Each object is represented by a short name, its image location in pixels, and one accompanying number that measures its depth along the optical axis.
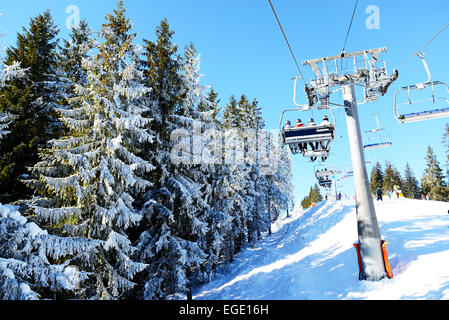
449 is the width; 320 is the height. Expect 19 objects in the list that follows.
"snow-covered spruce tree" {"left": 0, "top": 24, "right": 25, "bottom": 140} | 6.59
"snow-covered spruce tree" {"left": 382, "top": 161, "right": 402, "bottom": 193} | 62.38
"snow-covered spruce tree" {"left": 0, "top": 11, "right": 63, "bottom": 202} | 10.02
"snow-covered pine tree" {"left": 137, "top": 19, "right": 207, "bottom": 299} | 11.88
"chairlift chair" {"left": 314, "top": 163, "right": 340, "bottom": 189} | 28.11
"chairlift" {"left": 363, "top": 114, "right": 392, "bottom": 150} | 15.77
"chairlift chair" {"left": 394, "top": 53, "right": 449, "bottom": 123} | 7.91
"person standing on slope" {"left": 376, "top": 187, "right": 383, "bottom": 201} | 27.39
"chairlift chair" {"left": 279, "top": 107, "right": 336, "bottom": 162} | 9.41
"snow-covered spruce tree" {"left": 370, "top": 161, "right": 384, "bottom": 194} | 67.88
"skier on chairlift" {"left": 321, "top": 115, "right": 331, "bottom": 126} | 9.44
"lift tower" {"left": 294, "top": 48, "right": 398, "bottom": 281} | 9.29
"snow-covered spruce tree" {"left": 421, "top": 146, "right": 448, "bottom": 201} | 43.84
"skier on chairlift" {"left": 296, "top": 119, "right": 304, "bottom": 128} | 9.81
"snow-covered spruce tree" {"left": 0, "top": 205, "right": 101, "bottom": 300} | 5.27
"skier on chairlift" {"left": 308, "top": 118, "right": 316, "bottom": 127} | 9.61
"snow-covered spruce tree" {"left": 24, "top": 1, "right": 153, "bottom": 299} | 9.69
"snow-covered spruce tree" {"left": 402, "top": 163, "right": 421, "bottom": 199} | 64.06
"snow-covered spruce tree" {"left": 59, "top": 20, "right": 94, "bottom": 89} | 14.47
